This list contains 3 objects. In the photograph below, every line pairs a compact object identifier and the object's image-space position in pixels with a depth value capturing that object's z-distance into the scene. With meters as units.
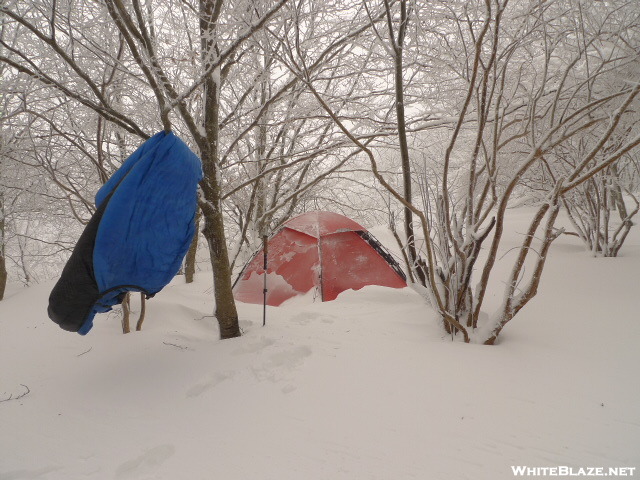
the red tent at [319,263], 4.09
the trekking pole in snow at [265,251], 2.92
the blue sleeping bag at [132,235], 1.67
